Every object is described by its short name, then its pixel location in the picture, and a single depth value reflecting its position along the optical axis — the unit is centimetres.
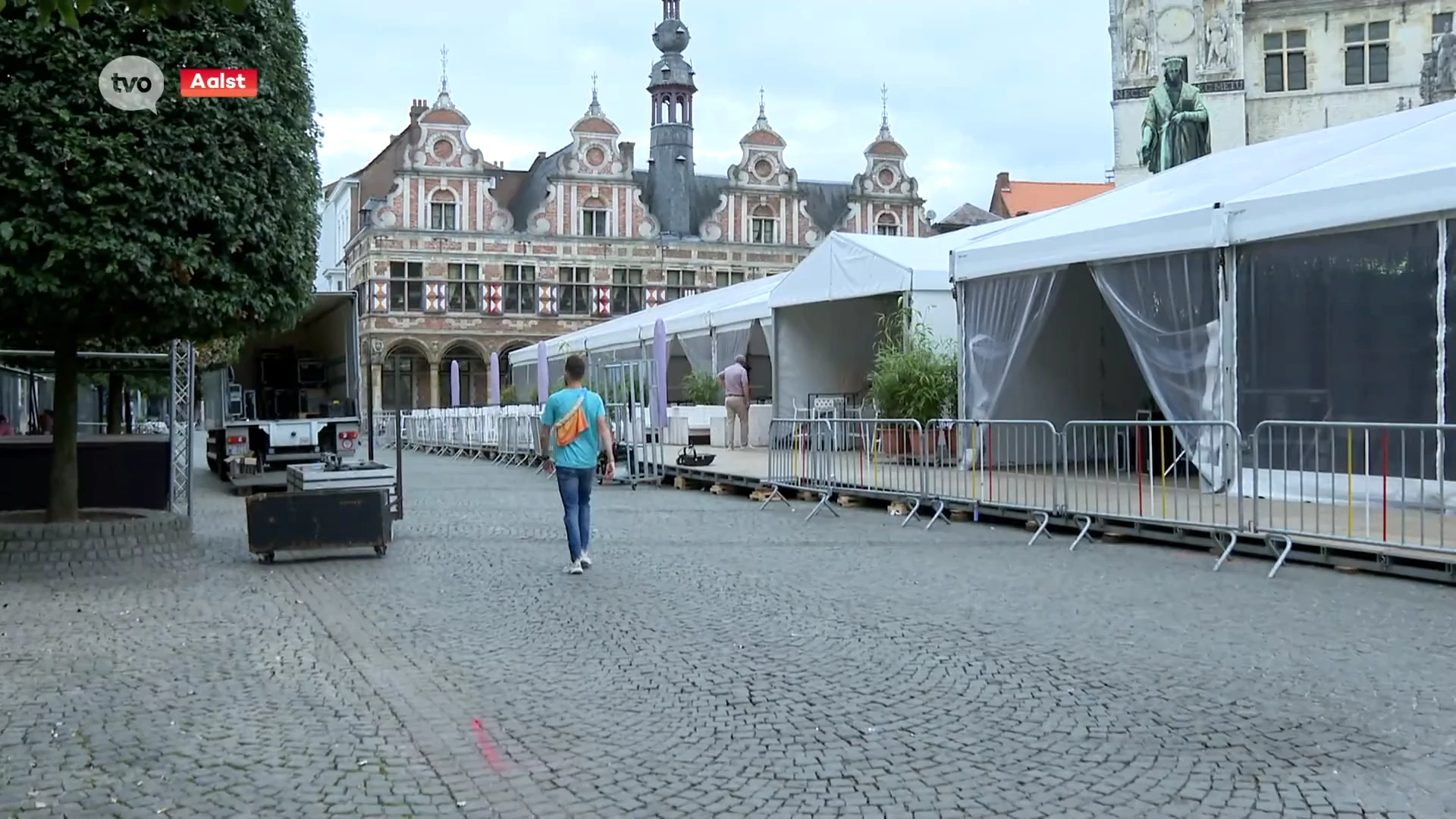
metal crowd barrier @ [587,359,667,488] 1689
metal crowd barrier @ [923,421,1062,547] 1070
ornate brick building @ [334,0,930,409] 4675
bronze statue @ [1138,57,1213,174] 1872
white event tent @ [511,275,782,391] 2212
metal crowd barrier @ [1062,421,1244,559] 947
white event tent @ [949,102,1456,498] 920
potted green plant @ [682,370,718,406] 2367
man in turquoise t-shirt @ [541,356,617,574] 866
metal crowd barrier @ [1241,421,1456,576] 805
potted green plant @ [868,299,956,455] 1439
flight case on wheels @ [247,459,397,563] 918
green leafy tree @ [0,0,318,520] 807
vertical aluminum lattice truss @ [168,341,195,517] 1117
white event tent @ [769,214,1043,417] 1630
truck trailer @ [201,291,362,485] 1761
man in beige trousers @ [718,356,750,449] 1936
